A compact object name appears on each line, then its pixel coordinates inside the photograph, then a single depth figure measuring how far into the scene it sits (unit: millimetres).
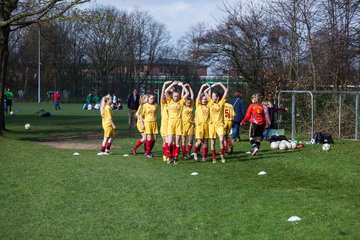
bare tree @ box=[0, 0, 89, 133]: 23425
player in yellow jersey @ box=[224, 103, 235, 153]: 17375
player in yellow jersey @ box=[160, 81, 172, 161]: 15970
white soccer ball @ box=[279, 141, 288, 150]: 18266
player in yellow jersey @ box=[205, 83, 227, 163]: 15562
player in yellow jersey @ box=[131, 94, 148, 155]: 16962
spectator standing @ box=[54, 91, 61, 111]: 52812
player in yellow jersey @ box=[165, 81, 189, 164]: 15484
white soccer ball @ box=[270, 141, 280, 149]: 18625
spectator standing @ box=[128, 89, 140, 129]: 29219
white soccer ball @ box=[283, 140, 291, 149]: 18312
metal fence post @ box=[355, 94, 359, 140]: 20852
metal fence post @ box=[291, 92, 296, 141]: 20309
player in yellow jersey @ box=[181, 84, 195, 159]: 15836
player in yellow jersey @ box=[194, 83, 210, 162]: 15648
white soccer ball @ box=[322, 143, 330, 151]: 17125
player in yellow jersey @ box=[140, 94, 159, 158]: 16625
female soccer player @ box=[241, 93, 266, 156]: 16562
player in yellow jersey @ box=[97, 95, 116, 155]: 17578
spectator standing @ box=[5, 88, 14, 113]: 43769
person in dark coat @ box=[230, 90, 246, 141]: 21359
